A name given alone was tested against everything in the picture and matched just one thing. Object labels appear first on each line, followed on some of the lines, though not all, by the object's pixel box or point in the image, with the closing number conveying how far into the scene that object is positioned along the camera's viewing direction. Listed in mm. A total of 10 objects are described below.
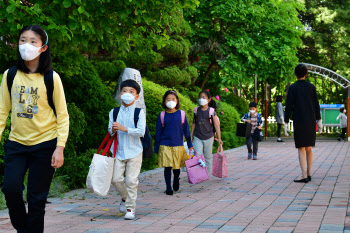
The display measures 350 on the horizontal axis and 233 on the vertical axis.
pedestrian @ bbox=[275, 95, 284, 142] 23502
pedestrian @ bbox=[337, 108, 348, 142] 24391
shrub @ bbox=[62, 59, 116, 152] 11422
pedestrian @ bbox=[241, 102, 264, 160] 14602
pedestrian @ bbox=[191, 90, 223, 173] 9992
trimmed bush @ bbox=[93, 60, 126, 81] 15600
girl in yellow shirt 4117
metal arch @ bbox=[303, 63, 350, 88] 25192
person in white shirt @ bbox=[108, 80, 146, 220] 6398
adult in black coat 9508
